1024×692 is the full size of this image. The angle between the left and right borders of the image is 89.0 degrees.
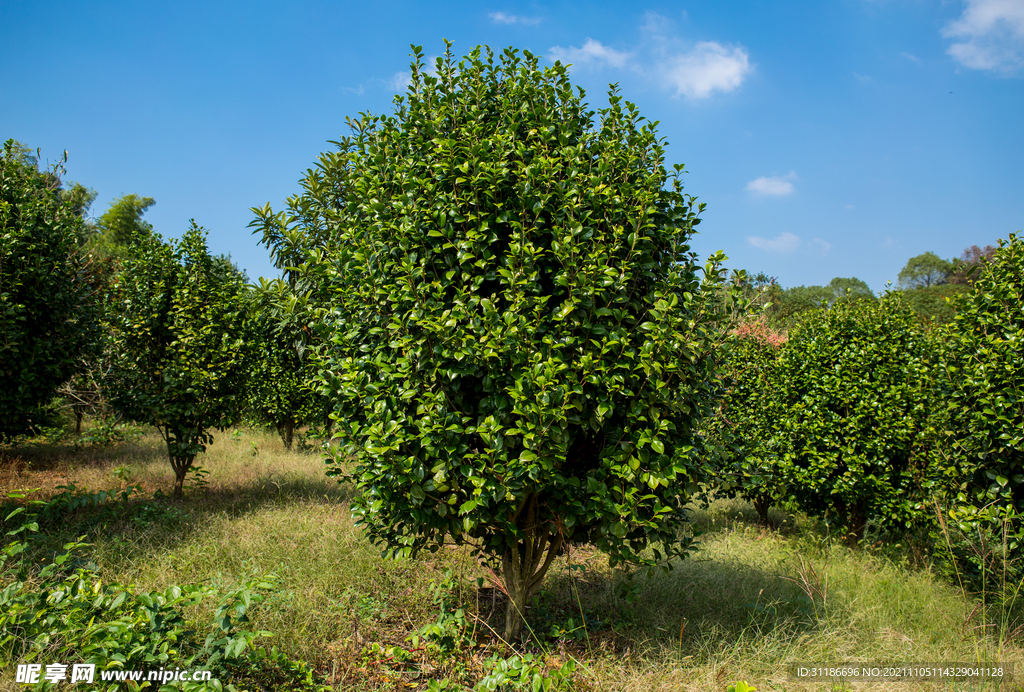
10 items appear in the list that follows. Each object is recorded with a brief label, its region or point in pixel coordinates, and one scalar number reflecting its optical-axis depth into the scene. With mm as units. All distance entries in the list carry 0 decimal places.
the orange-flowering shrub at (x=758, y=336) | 9242
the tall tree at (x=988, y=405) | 4336
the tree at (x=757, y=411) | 7609
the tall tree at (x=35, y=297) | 5543
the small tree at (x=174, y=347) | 7246
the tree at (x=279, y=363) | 5348
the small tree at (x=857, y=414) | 6496
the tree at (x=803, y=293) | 43656
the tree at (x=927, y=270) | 59712
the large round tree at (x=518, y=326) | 3051
